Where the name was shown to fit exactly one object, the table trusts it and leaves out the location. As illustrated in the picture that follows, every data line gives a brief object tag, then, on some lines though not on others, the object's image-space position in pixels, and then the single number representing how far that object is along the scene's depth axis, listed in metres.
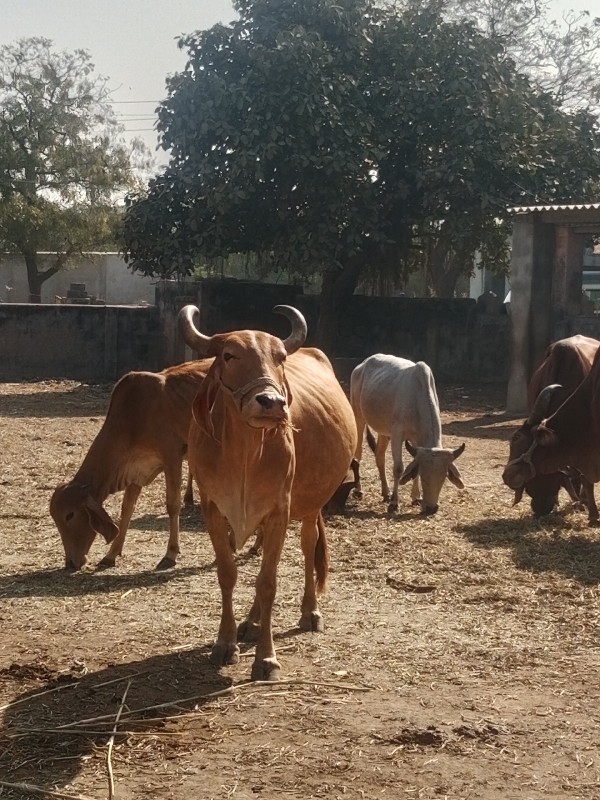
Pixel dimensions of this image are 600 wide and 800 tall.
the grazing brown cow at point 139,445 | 7.64
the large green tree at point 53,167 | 37.69
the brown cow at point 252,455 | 5.07
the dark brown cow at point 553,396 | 9.43
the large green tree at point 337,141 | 18.73
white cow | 9.41
